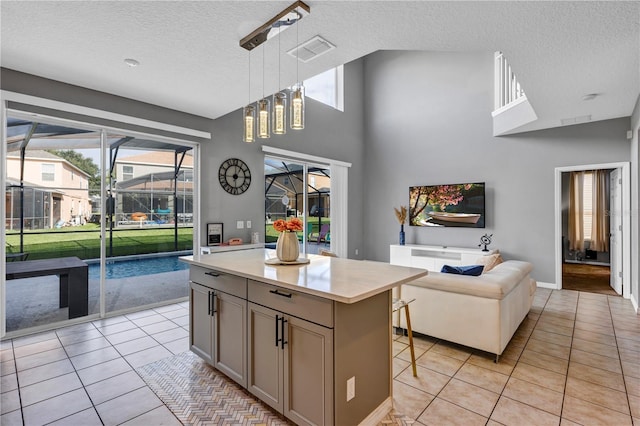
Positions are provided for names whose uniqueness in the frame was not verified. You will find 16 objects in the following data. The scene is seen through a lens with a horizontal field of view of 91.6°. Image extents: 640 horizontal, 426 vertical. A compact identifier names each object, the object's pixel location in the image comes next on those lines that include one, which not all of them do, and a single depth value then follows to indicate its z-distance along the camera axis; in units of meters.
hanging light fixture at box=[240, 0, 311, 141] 2.15
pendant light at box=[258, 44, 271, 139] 2.40
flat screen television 5.82
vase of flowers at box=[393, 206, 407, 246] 6.57
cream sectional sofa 2.62
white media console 5.56
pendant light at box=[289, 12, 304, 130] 2.28
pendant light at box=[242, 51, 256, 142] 2.49
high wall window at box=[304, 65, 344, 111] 6.48
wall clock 4.76
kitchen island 1.63
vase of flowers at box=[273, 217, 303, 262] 2.40
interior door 4.69
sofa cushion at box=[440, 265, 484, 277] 2.99
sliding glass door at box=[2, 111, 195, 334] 3.26
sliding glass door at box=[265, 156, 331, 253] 5.56
